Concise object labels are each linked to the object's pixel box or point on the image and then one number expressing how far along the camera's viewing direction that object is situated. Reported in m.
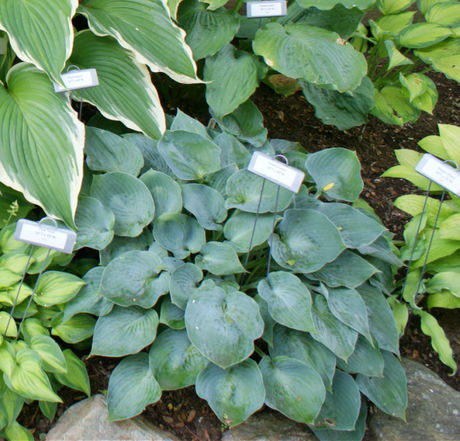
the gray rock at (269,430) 1.20
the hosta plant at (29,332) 1.07
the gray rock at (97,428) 1.14
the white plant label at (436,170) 1.15
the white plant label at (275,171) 1.08
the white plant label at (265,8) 1.51
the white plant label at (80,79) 1.23
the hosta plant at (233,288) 1.13
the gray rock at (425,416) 1.22
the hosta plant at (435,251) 1.40
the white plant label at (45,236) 1.01
